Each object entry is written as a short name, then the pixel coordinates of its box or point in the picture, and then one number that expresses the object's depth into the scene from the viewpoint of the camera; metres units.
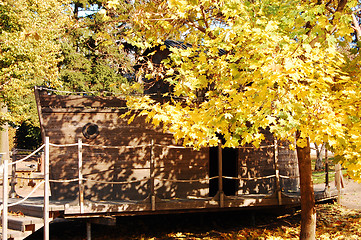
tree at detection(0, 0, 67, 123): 20.17
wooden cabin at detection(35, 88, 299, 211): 10.14
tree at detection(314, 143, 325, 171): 27.30
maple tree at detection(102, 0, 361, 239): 6.03
